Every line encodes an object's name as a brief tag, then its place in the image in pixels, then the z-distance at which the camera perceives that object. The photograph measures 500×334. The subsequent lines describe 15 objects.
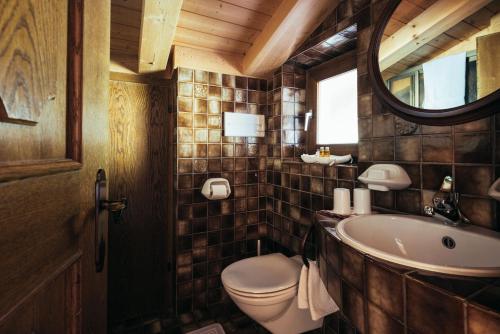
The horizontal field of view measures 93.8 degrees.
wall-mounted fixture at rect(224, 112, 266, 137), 1.98
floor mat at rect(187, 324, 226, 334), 1.68
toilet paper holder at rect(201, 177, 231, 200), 1.81
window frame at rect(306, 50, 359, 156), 1.66
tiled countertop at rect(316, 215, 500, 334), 0.43
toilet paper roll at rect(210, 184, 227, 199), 1.81
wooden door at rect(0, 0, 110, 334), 0.32
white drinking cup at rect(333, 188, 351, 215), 1.17
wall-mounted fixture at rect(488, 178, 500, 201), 0.73
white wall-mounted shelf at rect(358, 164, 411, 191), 1.07
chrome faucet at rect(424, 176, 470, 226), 0.86
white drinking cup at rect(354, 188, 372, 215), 1.11
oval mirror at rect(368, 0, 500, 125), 0.86
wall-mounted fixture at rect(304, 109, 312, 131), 1.95
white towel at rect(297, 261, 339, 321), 1.21
